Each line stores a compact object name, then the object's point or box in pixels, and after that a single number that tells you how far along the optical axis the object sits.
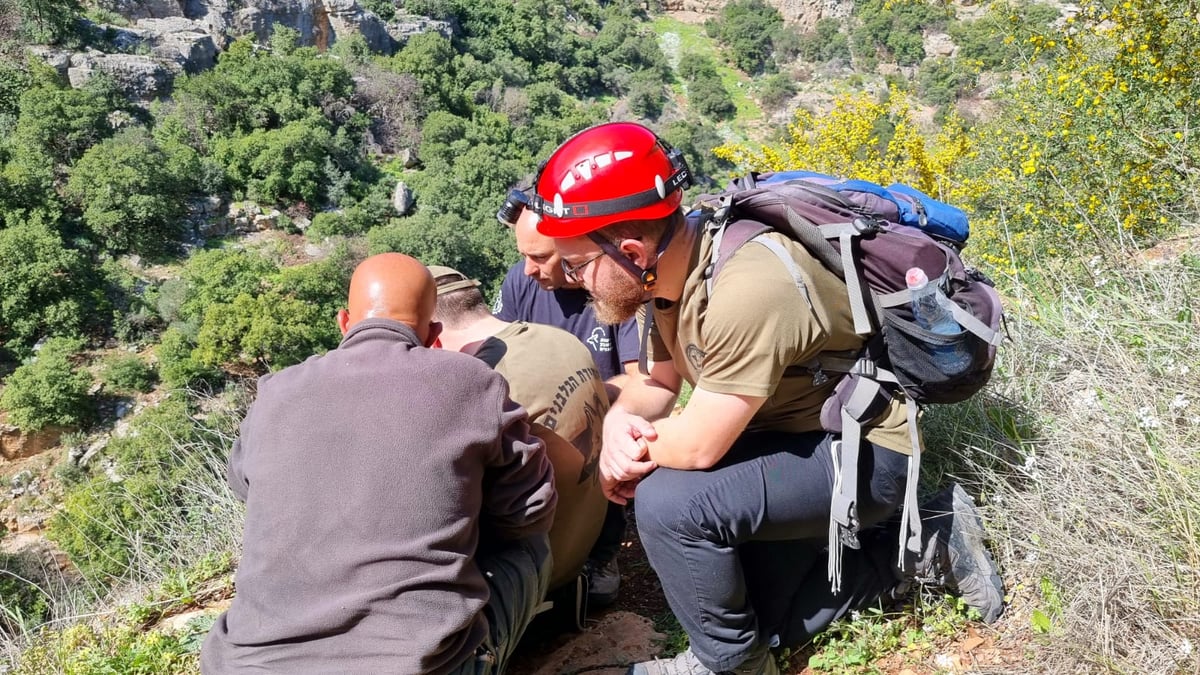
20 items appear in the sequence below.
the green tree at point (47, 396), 21.77
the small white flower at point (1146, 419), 1.99
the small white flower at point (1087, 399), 2.25
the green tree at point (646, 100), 59.72
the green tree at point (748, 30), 70.69
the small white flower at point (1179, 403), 1.98
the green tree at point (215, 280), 25.90
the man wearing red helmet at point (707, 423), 1.78
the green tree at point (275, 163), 34.12
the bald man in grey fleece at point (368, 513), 1.56
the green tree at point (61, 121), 30.25
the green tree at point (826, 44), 69.62
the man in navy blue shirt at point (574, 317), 2.84
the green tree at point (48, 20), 34.72
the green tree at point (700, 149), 49.06
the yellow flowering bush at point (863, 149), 11.80
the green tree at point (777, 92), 63.34
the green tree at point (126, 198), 28.75
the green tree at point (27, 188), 27.33
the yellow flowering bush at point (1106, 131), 5.11
